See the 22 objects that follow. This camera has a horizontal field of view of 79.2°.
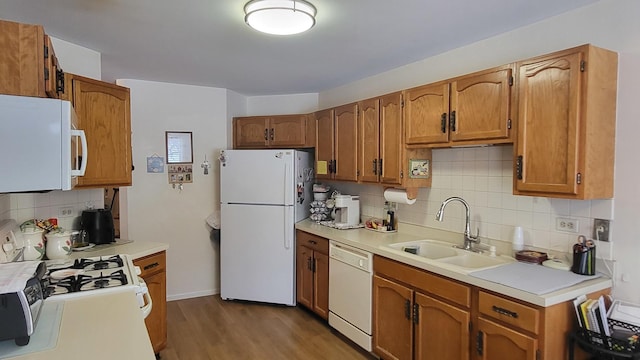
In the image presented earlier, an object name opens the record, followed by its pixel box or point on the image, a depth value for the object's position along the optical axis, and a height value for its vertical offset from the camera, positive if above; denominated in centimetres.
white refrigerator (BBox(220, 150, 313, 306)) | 388 -54
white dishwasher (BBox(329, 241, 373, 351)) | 294 -101
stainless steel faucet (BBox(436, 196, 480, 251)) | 273 -47
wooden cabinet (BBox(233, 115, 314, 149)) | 414 +39
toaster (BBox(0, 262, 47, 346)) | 122 -48
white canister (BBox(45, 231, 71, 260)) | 241 -49
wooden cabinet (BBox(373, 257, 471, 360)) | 221 -93
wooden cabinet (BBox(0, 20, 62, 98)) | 144 +40
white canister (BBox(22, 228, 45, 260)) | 230 -47
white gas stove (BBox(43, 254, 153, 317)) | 177 -57
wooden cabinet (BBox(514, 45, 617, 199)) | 191 +23
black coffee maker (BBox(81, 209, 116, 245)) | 286 -43
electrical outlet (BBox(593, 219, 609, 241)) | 207 -33
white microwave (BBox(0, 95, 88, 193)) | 118 +7
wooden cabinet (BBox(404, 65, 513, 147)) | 226 +37
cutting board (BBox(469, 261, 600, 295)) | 187 -57
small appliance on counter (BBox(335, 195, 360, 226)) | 371 -40
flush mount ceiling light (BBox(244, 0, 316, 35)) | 202 +82
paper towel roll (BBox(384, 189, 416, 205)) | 311 -24
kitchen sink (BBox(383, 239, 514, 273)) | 239 -60
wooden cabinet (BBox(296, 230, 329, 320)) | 350 -100
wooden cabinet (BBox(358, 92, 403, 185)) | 300 +23
